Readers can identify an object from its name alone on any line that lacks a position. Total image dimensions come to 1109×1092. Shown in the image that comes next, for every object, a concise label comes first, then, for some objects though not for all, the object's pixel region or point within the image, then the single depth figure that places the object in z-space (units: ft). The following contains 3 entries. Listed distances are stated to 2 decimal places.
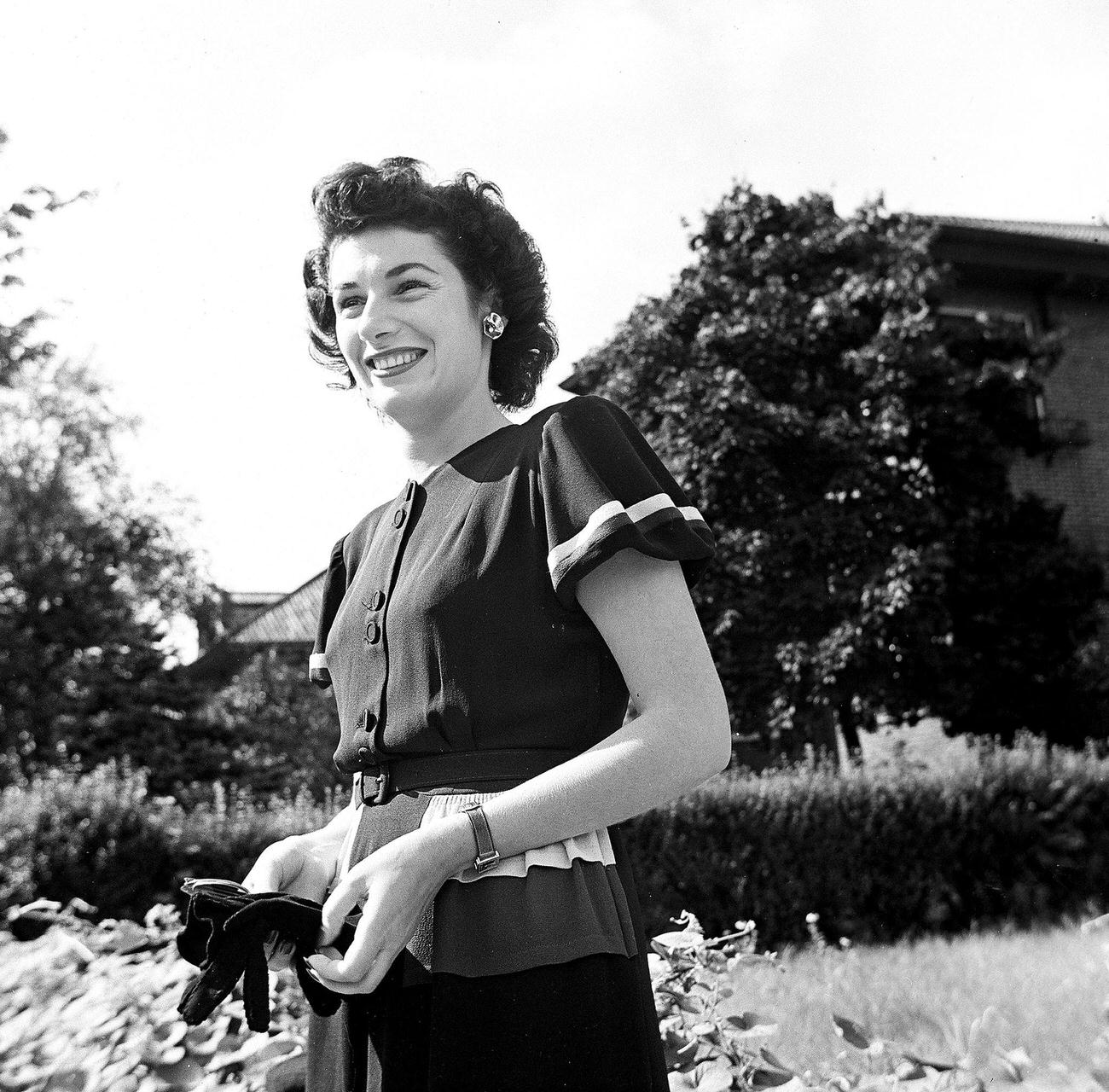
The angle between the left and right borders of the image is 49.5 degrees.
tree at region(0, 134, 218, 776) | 62.23
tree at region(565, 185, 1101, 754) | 39.86
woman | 3.91
